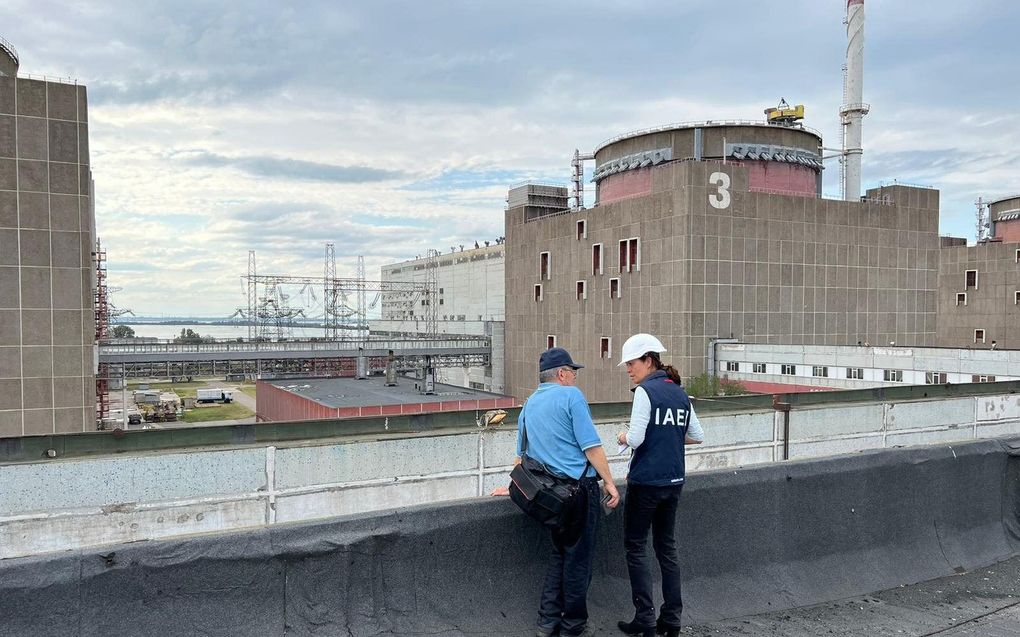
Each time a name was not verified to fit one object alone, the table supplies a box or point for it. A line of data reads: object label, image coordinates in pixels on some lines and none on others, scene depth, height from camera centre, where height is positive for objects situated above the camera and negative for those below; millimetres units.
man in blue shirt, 4180 -903
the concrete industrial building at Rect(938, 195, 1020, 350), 58938 +1637
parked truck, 70312 -9062
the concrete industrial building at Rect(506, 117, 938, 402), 42094 +3300
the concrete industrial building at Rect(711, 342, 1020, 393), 31234 -2928
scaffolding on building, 41888 +25
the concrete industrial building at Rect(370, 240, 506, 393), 76875 +550
